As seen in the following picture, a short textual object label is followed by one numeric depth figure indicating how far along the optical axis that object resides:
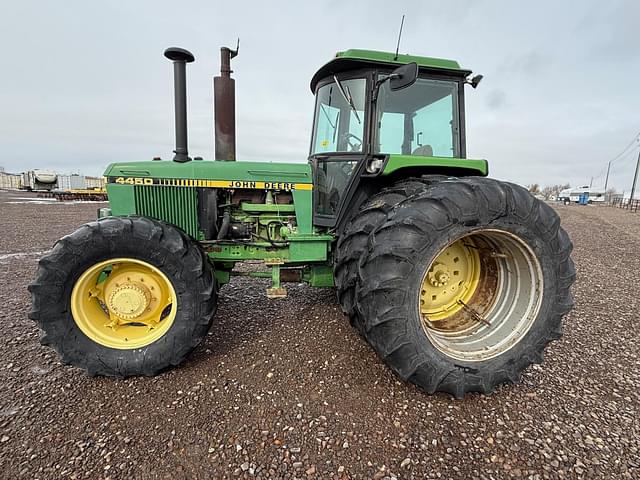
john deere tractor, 2.13
